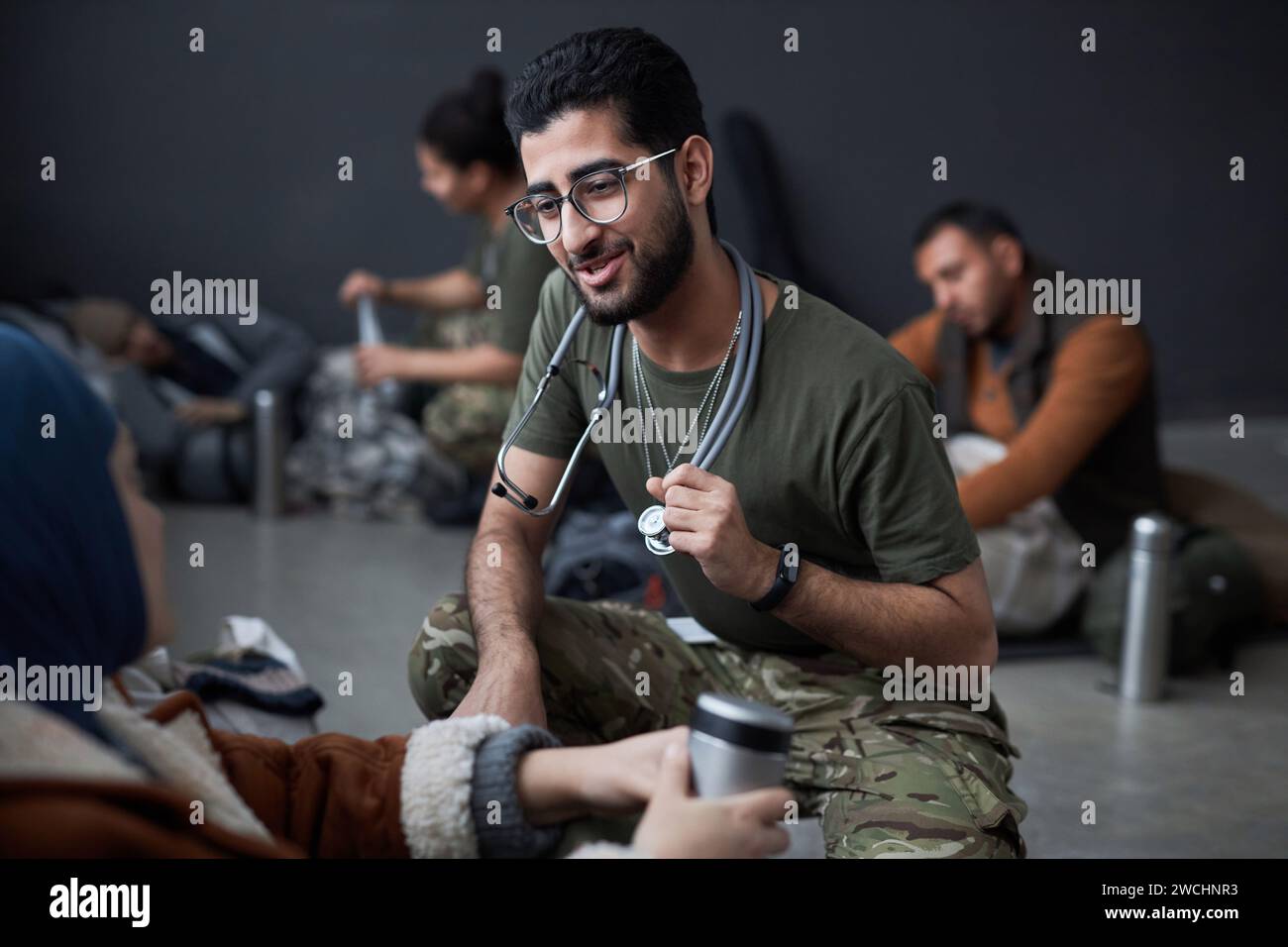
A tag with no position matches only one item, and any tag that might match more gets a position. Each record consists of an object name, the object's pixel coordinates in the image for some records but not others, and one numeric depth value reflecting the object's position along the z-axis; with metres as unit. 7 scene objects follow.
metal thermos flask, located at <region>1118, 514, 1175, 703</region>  3.01
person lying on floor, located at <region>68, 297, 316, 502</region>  4.56
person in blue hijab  0.95
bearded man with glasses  1.56
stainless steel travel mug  1.02
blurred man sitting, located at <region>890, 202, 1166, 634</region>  3.08
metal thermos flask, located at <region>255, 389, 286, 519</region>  4.43
